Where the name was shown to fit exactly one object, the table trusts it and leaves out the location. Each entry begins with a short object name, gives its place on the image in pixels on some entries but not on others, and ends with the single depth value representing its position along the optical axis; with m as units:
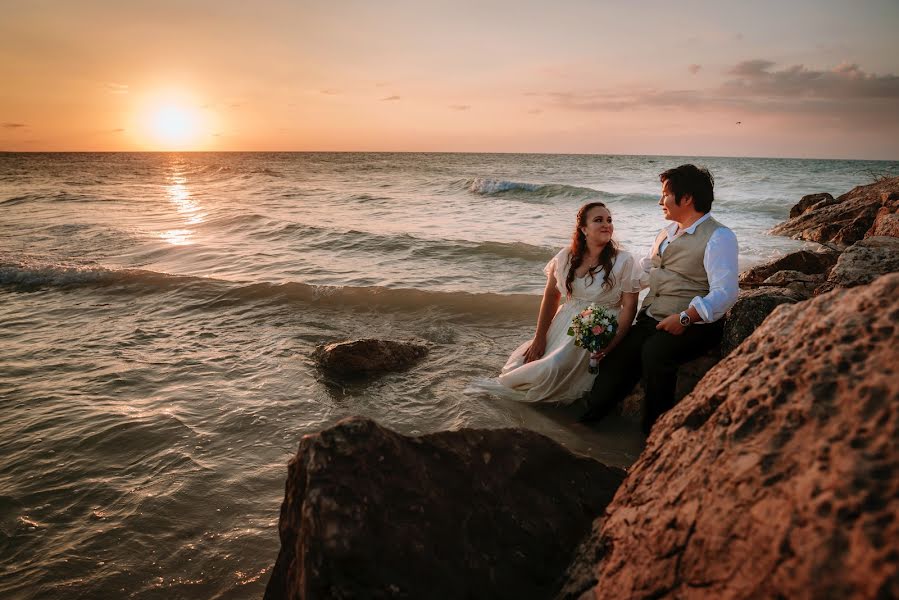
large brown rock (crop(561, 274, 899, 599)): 1.27
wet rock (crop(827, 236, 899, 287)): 4.39
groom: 4.40
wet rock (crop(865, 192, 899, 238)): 6.94
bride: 5.37
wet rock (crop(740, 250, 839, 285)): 7.23
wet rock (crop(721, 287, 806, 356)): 4.56
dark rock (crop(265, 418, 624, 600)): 2.07
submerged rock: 6.52
